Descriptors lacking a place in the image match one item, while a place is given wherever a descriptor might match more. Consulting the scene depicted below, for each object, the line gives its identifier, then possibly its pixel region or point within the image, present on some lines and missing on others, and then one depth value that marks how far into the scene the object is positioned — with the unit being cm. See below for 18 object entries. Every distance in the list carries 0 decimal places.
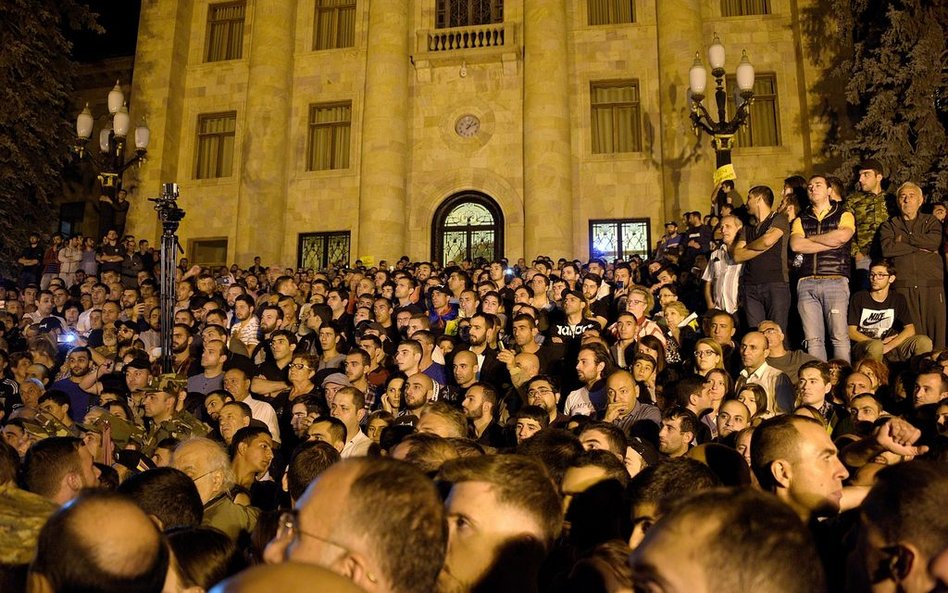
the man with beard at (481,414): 691
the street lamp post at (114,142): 1566
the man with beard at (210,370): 921
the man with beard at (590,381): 723
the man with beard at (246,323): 1098
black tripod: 987
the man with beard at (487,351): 882
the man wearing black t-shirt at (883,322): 838
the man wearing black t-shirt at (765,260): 854
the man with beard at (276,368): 916
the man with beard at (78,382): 961
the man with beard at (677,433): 560
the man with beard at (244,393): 784
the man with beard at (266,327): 1051
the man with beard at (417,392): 724
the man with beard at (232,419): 698
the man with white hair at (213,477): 459
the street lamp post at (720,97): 1298
